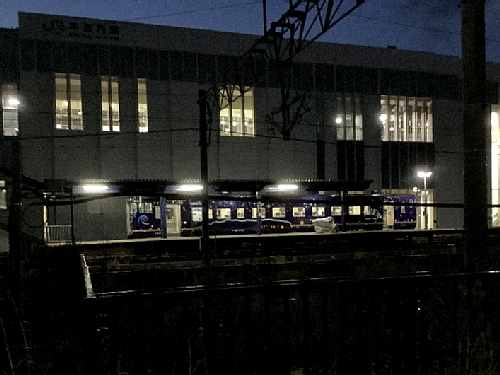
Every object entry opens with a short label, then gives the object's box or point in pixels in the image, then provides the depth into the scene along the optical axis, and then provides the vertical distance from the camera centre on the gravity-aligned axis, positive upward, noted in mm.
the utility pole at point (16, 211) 5582 -317
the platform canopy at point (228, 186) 22812 -127
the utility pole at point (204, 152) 13805 +1065
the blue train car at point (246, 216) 26625 -2177
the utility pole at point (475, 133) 5953 +647
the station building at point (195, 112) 25984 +4966
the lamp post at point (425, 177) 32041 +265
